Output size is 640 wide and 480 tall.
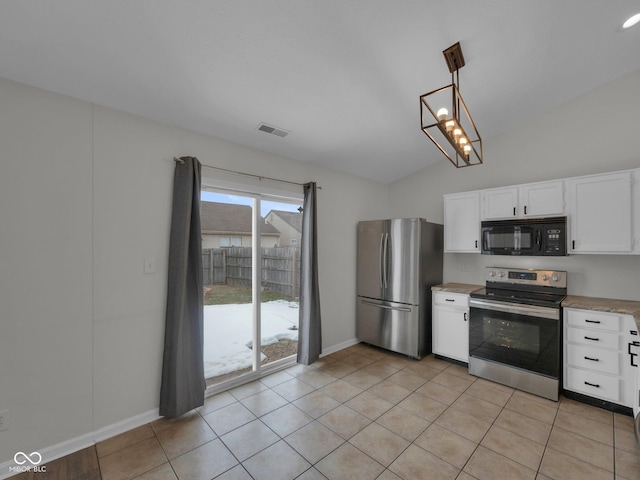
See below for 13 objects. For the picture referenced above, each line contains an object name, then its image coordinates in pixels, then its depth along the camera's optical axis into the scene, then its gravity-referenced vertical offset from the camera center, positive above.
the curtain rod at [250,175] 2.45 +0.72
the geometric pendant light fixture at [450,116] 1.74 +1.40
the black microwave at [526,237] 2.85 +0.05
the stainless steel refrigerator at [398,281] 3.54 -0.55
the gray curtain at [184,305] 2.32 -0.57
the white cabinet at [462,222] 3.47 +0.24
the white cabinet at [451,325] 3.29 -1.06
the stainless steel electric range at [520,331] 2.64 -0.94
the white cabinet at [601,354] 2.33 -1.02
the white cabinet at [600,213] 2.56 +0.27
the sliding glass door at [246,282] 2.83 -0.47
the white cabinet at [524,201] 2.91 +0.46
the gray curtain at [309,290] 3.34 -0.61
